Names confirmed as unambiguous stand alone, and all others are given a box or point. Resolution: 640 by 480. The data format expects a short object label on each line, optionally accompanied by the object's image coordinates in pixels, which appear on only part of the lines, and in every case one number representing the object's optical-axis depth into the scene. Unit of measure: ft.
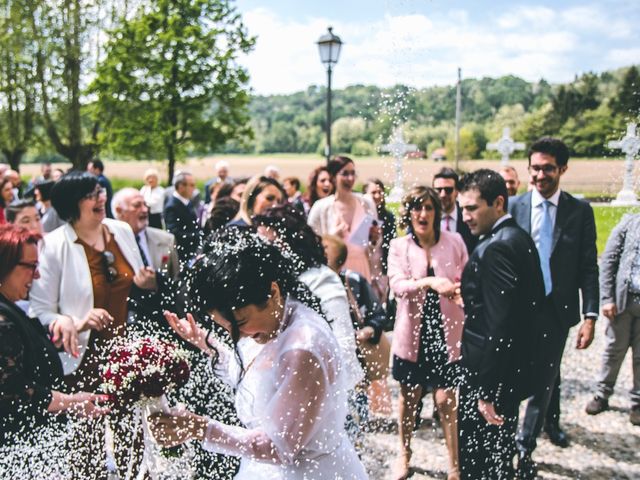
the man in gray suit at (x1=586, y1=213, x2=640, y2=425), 17.21
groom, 11.09
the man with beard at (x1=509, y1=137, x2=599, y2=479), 14.25
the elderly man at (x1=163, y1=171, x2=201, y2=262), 27.14
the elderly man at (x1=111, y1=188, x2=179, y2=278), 16.84
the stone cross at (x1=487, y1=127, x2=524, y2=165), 55.57
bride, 7.08
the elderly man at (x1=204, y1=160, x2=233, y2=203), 37.50
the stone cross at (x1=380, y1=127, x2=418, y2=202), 21.02
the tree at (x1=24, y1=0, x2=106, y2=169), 85.40
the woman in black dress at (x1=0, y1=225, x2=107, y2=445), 8.96
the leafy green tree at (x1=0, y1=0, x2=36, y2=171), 88.79
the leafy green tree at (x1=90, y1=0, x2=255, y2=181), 71.77
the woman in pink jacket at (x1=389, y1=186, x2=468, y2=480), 13.93
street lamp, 34.99
